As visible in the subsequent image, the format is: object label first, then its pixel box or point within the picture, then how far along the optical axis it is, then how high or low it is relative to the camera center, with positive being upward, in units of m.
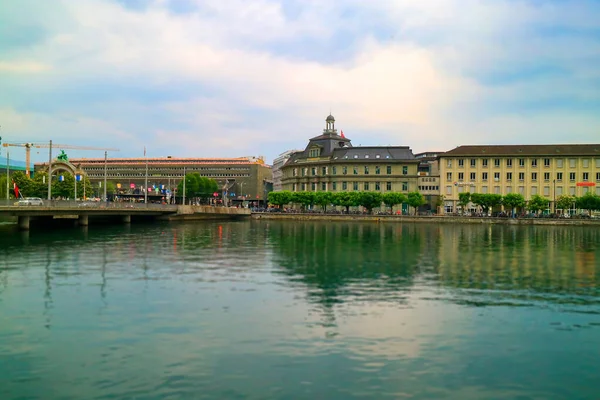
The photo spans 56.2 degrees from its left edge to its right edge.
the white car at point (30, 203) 63.94 +0.23
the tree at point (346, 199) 121.38 +1.24
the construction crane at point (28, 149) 148.74 +16.60
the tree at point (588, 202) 109.66 +0.48
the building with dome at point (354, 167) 129.88 +8.96
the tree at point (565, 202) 113.62 +0.51
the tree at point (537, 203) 112.31 +0.30
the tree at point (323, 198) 125.06 +1.49
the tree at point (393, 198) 119.69 +1.41
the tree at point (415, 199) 120.00 +1.20
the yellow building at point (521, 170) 119.56 +7.46
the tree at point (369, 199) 120.12 +1.21
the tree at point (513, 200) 115.00 +0.93
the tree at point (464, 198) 117.38 +1.37
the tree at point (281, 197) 130.25 +1.79
